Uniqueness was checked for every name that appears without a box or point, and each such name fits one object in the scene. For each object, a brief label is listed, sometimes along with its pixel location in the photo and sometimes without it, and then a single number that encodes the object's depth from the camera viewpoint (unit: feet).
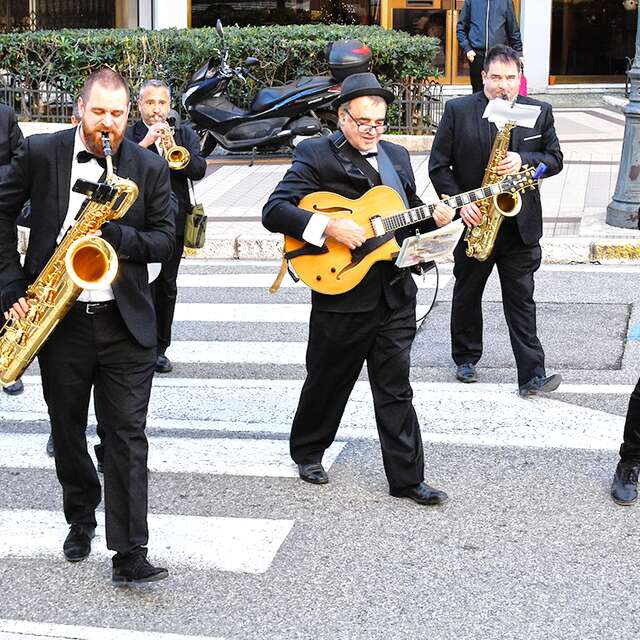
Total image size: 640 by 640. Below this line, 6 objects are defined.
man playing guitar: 19.30
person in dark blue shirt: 50.98
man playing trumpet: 25.21
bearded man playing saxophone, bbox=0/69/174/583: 16.67
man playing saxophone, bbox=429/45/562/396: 24.57
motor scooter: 50.08
